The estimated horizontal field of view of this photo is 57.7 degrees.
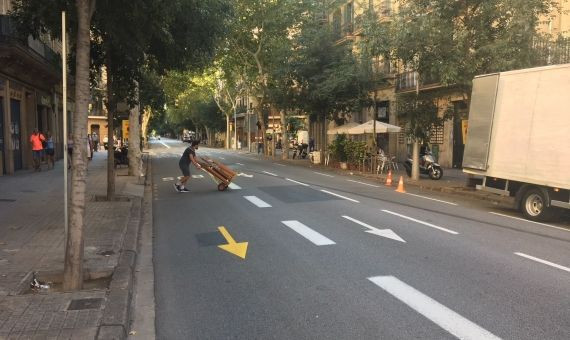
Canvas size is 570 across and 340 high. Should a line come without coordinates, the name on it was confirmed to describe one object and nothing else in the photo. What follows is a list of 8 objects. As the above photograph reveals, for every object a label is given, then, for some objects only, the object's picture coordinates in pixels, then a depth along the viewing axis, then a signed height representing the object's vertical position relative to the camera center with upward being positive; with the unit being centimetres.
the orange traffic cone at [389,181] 1938 -208
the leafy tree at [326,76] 2658 +242
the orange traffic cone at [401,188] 1708 -204
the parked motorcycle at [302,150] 3953 -224
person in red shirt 2109 -155
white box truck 1095 -14
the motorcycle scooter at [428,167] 2133 -166
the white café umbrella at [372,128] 2595 -17
